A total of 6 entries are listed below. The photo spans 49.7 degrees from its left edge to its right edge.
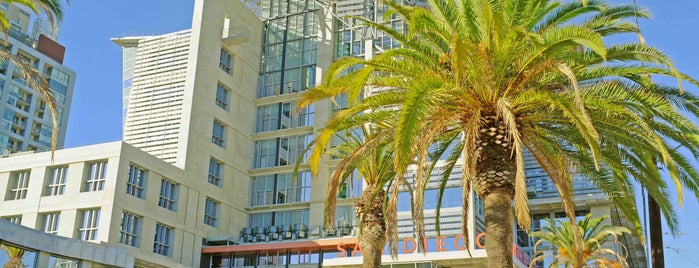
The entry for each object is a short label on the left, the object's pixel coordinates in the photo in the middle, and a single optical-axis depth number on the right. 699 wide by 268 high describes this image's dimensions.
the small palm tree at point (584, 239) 33.41
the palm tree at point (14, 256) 25.36
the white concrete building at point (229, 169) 42.34
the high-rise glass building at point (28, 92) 95.62
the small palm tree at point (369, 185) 19.25
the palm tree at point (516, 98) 15.49
